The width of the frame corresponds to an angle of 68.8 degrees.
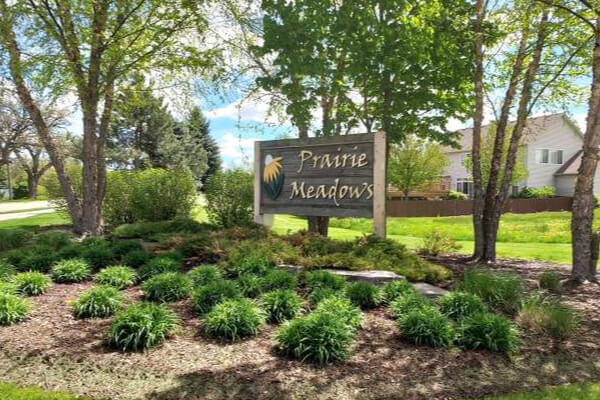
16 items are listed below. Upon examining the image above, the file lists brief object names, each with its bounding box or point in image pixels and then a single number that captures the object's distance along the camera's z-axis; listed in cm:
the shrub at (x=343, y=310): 390
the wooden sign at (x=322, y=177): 707
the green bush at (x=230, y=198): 1023
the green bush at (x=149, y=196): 1132
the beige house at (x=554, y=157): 3105
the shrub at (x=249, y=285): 480
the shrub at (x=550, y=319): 401
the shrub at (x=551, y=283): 569
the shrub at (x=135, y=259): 627
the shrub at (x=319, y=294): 450
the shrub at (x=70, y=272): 559
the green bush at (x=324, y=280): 498
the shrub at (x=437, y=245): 914
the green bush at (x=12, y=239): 866
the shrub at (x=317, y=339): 339
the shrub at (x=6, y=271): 531
